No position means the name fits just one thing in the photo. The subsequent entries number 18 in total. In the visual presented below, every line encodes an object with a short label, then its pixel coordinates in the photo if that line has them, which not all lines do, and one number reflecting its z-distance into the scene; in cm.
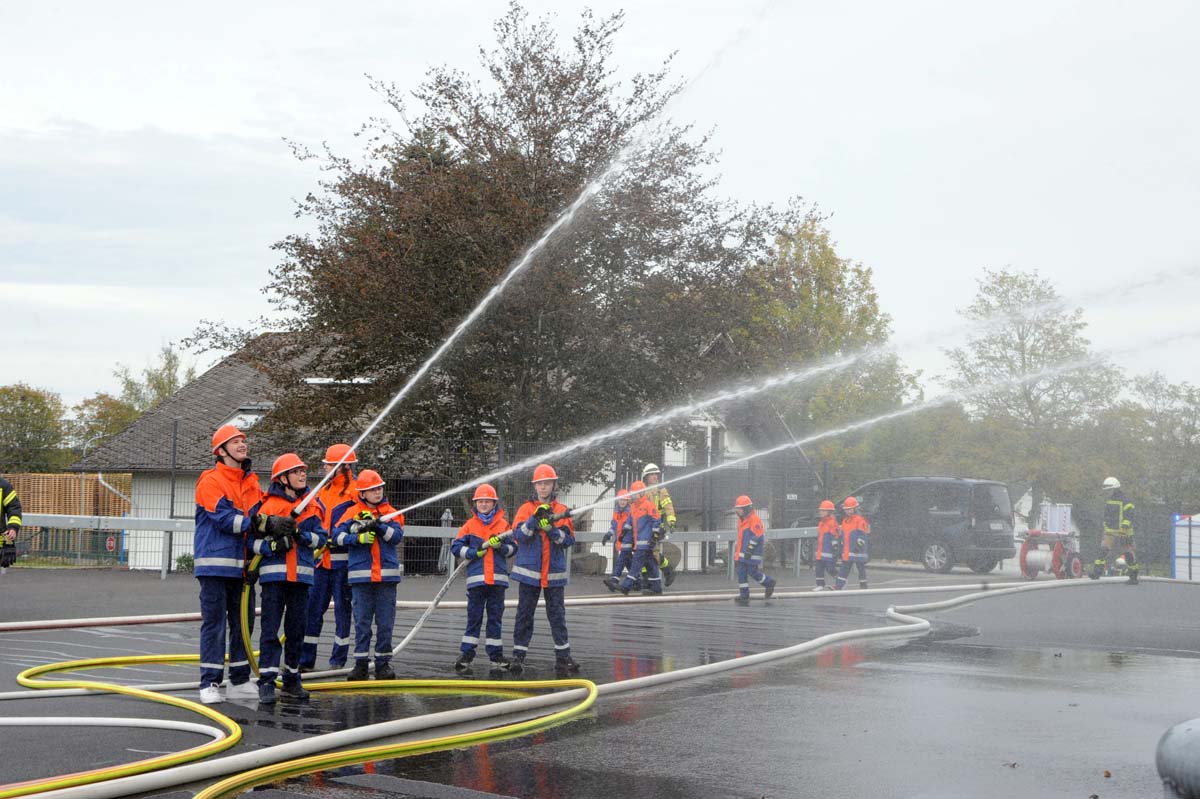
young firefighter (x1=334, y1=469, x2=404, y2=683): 1038
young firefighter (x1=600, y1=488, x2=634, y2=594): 2002
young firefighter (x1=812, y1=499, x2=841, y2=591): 2253
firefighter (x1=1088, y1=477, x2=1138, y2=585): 2369
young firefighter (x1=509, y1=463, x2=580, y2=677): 1115
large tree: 2486
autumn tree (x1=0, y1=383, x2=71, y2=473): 4355
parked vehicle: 2914
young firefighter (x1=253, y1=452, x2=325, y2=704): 923
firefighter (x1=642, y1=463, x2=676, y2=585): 1916
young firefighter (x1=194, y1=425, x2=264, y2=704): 902
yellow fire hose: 636
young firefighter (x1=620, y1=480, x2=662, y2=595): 1954
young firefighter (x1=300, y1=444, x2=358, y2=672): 1109
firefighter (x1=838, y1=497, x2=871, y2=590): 2245
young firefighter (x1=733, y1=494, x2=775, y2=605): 1902
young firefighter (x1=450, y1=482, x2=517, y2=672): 1096
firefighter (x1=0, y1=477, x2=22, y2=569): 1398
